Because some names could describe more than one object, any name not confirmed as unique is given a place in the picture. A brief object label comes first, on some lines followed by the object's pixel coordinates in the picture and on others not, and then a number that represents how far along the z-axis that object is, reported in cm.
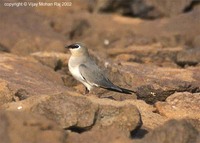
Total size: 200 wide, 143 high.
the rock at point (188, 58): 1617
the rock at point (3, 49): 1603
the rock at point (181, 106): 1132
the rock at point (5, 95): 1080
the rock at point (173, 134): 868
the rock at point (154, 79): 1265
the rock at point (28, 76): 1207
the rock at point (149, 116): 1058
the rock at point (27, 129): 818
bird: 1257
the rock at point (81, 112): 931
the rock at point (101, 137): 873
